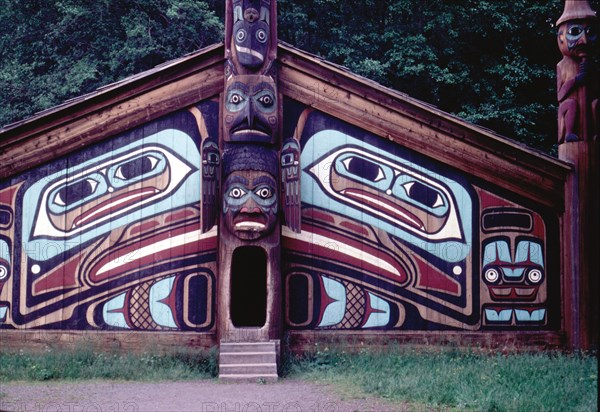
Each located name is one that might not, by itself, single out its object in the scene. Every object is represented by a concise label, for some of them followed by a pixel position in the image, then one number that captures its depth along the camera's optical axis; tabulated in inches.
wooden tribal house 350.3
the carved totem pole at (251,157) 335.9
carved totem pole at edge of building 360.5
